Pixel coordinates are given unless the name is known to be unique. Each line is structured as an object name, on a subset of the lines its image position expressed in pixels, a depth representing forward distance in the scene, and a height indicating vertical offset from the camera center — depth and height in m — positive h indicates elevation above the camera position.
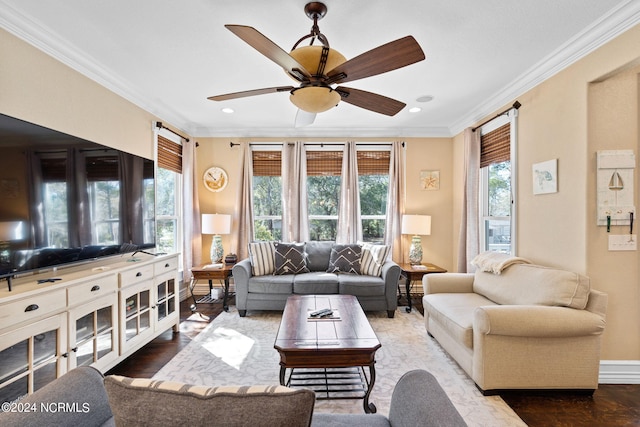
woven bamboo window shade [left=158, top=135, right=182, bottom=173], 3.95 +0.78
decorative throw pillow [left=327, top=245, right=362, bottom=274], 4.16 -0.68
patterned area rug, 2.04 -1.32
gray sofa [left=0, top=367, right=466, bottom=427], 0.64 -0.42
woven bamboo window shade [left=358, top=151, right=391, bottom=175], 4.87 +0.79
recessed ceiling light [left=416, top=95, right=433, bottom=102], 3.50 +1.34
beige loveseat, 2.09 -0.93
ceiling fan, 1.56 +0.84
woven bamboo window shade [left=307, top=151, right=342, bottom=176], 4.88 +0.79
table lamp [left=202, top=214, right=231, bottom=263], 4.40 -0.25
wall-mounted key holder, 2.32 +0.18
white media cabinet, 1.63 -0.73
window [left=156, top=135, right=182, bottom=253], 4.05 +0.23
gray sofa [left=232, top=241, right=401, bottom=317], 3.77 -0.97
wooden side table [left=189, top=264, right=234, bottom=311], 4.04 -0.85
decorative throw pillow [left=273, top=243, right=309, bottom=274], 4.15 -0.67
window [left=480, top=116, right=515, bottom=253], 3.42 +0.31
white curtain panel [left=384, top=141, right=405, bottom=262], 4.70 +0.14
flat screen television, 1.78 +0.09
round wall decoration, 4.89 +0.52
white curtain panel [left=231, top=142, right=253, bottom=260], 4.75 -0.01
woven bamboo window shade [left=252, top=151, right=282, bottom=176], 4.93 +0.79
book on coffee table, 2.50 -0.90
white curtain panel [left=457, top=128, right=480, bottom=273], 3.93 +0.19
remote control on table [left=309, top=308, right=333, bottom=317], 2.59 -0.88
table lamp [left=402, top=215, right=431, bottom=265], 4.37 -0.27
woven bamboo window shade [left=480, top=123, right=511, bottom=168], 3.43 +0.79
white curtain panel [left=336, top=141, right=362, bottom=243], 4.77 +0.13
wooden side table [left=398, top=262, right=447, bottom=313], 4.08 -0.84
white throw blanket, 2.87 -0.50
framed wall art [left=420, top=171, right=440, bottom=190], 4.85 +0.50
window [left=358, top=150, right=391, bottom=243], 4.93 +0.12
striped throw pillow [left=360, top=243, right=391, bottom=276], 4.06 -0.66
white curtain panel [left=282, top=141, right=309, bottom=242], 4.79 +0.26
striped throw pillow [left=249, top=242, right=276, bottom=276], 4.07 -0.64
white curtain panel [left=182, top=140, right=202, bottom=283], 4.46 +0.00
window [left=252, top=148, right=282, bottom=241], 4.94 +0.22
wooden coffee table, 1.98 -0.90
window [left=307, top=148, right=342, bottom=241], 4.95 +0.12
